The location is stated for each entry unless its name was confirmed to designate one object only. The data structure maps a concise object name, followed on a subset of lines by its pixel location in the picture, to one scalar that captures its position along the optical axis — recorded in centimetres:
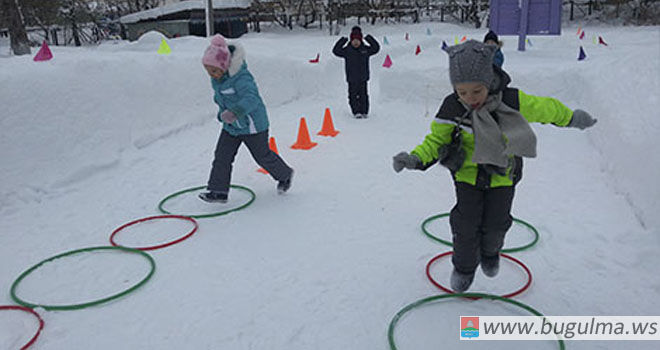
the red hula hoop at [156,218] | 436
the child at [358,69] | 957
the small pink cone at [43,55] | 688
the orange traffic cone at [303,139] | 751
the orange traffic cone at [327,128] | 827
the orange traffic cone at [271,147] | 649
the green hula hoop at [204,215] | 498
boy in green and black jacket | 287
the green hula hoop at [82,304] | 346
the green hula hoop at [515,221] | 408
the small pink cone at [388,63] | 1098
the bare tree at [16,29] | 1226
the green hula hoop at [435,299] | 294
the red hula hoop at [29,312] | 307
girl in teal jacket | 488
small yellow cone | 1052
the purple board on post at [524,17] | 1318
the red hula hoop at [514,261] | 348
